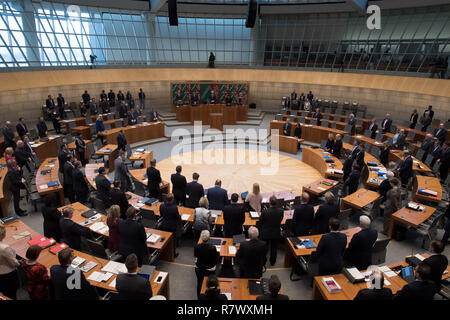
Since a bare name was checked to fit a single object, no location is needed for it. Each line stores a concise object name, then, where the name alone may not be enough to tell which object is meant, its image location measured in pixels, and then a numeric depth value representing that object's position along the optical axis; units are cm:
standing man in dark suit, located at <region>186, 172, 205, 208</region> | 798
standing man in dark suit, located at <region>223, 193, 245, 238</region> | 634
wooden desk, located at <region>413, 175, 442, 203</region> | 856
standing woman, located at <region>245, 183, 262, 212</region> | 734
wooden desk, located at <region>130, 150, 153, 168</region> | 1195
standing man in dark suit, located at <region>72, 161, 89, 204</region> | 841
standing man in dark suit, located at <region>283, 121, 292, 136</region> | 1564
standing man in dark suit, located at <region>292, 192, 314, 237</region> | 646
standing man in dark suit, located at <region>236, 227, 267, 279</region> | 501
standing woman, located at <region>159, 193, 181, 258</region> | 651
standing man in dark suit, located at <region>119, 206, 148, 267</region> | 545
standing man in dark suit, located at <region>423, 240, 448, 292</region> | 486
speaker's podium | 1844
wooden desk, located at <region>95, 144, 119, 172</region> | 1223
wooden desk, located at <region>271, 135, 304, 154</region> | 1522
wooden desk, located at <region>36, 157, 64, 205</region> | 862
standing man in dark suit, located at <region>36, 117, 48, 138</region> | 1322
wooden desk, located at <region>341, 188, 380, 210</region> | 812
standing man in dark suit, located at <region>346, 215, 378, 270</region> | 546
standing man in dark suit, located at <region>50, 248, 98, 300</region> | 426
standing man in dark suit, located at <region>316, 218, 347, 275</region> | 516
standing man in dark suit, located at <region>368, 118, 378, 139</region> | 1491
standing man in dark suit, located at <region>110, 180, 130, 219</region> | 697
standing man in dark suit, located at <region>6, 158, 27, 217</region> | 820
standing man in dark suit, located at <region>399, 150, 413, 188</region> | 1009
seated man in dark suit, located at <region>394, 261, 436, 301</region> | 415
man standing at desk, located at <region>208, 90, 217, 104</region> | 2041
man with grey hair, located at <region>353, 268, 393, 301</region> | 394
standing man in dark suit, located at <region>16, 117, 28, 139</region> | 1244
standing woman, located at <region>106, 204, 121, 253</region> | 568
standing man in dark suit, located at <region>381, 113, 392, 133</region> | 1522
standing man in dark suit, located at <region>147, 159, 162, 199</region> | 877
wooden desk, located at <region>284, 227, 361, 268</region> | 589
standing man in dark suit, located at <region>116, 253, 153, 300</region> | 405
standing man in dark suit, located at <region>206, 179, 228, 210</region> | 755
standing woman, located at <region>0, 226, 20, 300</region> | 482
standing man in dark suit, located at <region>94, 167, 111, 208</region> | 786
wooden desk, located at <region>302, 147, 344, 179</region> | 1057
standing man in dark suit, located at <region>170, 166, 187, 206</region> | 835
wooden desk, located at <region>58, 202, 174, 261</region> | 603
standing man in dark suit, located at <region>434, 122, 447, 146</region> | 1292
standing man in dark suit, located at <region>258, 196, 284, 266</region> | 610
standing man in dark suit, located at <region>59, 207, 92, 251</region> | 578
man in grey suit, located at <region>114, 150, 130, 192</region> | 891
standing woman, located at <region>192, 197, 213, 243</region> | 643
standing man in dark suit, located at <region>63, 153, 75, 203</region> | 879
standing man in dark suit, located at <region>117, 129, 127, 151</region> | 1259
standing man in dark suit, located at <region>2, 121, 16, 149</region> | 1172
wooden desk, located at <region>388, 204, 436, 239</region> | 722
